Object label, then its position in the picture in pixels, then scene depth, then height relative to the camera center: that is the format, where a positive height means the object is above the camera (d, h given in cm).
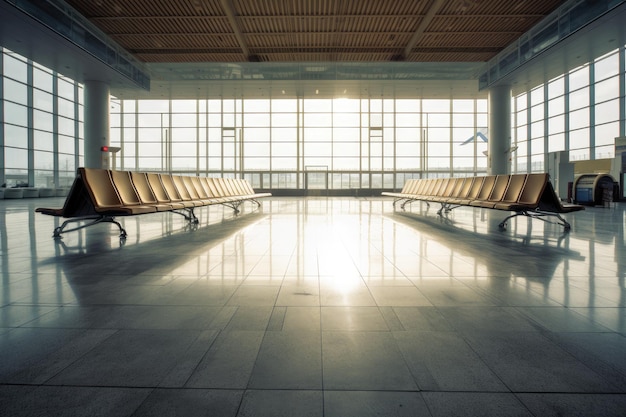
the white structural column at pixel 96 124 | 1393 +335
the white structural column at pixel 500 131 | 1460 +327
